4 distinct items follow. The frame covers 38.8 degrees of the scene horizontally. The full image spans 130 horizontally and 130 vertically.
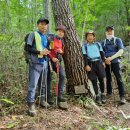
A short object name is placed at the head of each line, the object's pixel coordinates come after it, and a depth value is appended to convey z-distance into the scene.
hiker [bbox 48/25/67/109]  4.58
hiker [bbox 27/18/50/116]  4.24
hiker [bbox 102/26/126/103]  5.32
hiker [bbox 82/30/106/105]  5.12
